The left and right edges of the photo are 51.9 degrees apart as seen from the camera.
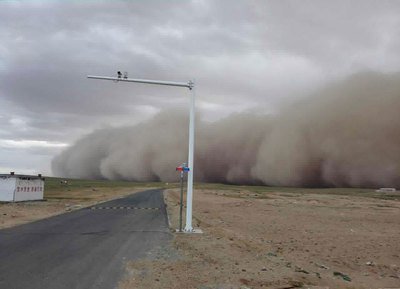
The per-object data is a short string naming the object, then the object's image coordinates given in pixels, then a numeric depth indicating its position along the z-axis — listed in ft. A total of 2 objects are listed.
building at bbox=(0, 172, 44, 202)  108.99
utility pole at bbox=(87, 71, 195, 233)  47.75
